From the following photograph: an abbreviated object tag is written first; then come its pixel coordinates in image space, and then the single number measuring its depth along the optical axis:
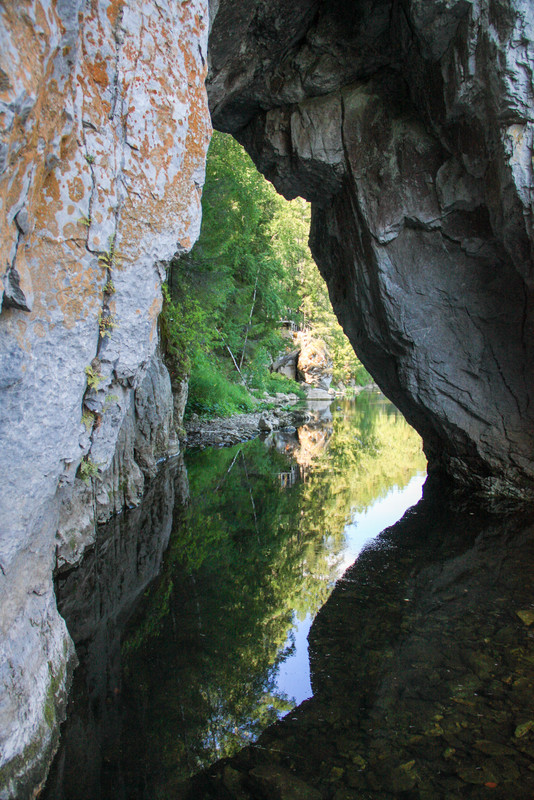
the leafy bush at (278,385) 28.70
